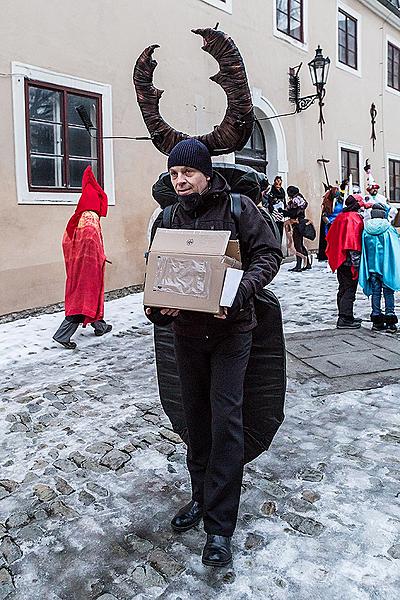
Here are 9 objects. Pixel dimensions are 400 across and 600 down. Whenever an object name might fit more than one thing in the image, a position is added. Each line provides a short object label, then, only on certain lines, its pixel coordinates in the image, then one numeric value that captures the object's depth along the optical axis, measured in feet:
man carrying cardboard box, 8.05
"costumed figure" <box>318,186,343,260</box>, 41.32
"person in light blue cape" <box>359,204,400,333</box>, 21.75
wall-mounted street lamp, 43.19
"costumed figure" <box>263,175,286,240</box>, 39.70
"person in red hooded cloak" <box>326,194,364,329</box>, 21.95
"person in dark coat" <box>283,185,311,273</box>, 39.65
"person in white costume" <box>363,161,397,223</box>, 22.84
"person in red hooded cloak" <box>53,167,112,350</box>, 20.42
